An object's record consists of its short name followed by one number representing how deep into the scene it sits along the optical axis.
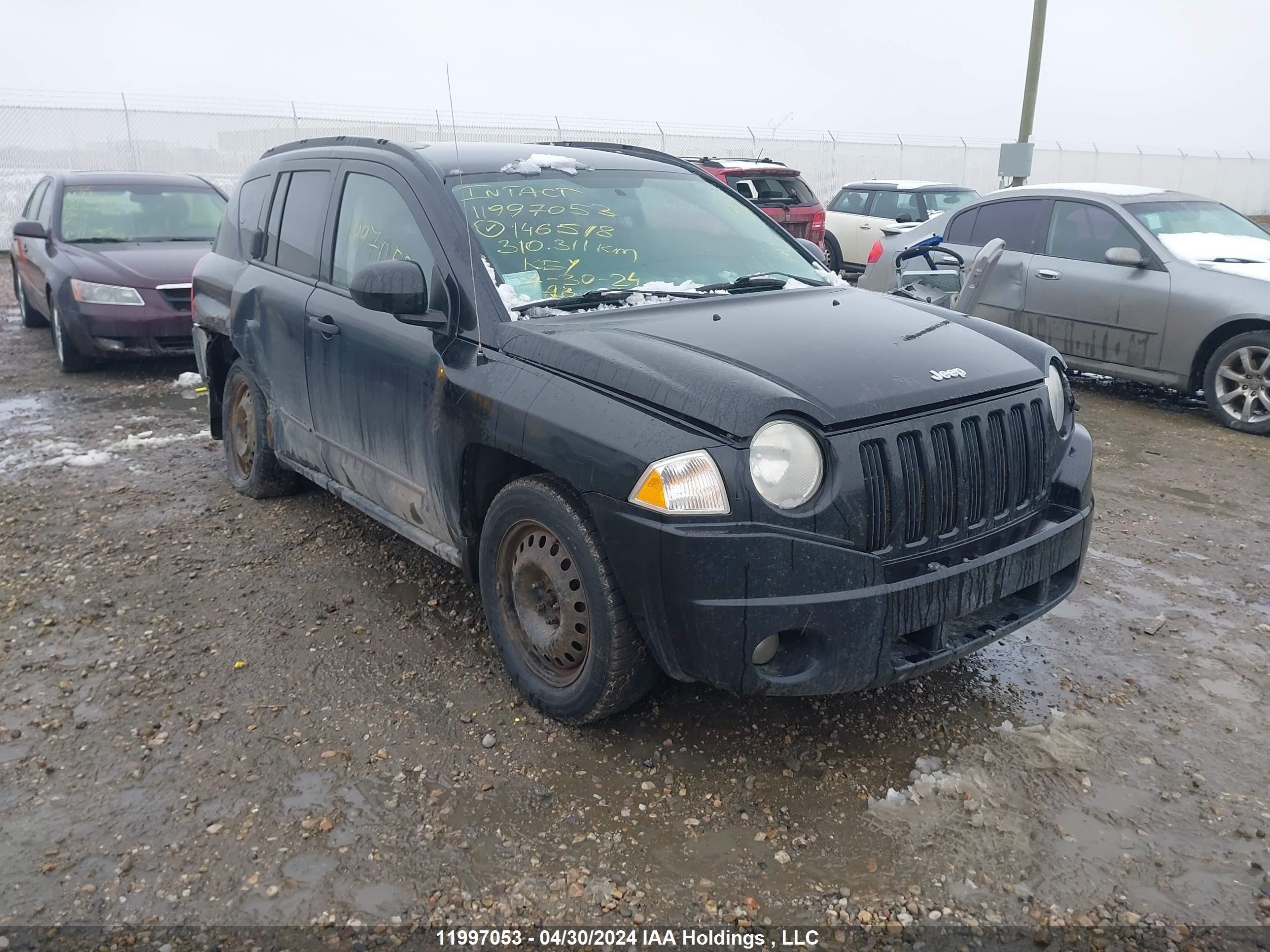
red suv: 12.70
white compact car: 14.52
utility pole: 16.45
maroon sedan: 8.30
